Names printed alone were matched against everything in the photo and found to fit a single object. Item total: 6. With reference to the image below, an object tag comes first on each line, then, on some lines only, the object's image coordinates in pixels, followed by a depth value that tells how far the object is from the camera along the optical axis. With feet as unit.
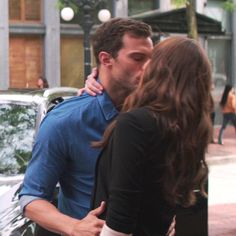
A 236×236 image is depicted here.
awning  56.03
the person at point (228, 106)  60.80
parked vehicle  16.40
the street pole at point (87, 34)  48.96
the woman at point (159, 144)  6.91
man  8.32
